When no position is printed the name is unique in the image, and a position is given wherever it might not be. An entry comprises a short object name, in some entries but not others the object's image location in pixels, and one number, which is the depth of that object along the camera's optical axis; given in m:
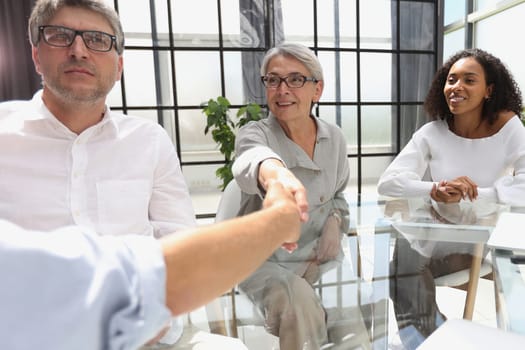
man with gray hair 1.07
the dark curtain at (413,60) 3.88
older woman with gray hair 0.85
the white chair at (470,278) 1.01
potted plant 3.18
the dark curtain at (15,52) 2.91
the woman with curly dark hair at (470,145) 1.68
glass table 0.81
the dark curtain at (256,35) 3.46
